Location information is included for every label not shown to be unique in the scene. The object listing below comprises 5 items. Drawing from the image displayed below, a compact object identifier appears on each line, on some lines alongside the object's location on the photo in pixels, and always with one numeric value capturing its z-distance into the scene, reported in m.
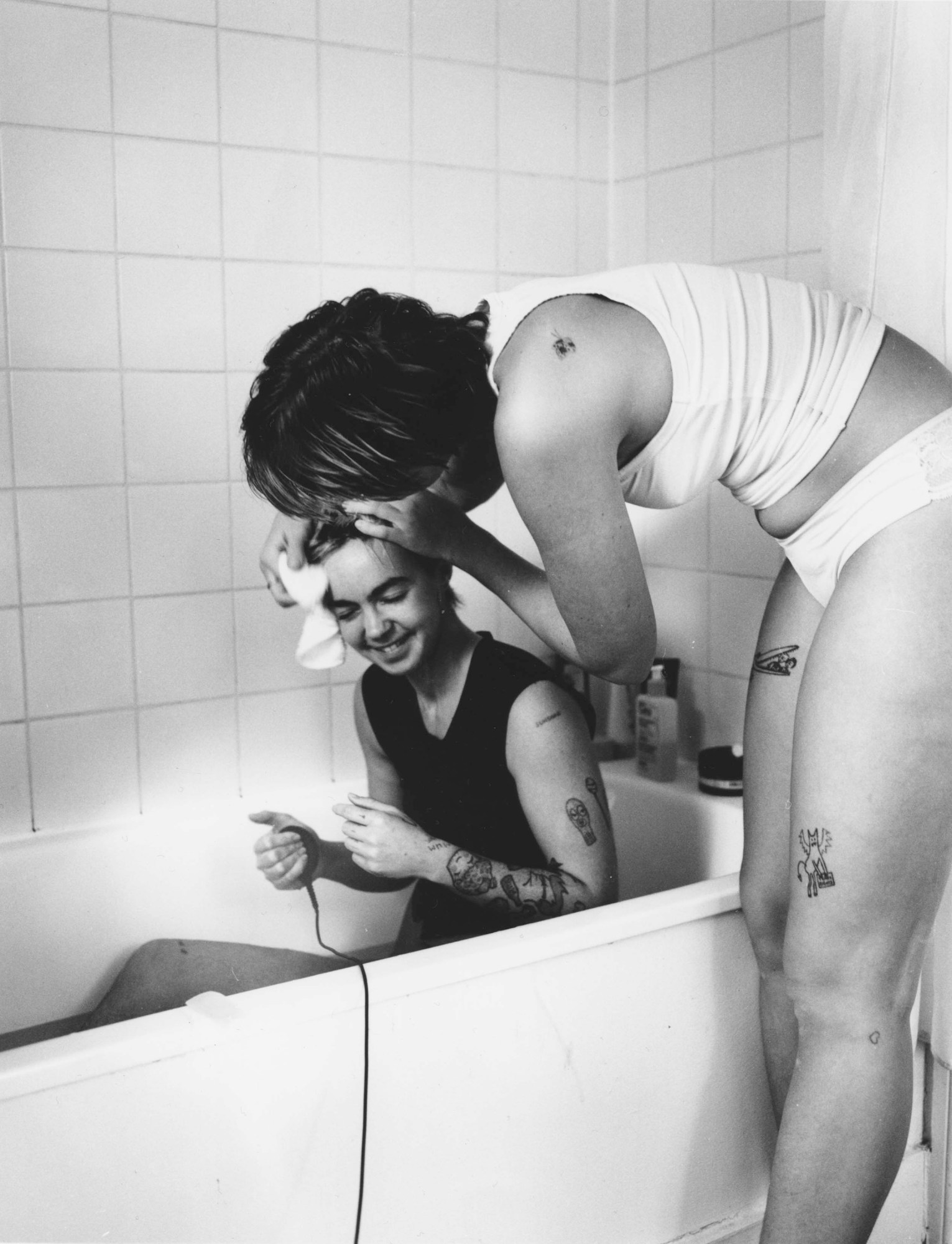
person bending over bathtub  1.00
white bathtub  0.94
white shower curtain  1.30
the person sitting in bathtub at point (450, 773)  1.27
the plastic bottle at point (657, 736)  1.84
